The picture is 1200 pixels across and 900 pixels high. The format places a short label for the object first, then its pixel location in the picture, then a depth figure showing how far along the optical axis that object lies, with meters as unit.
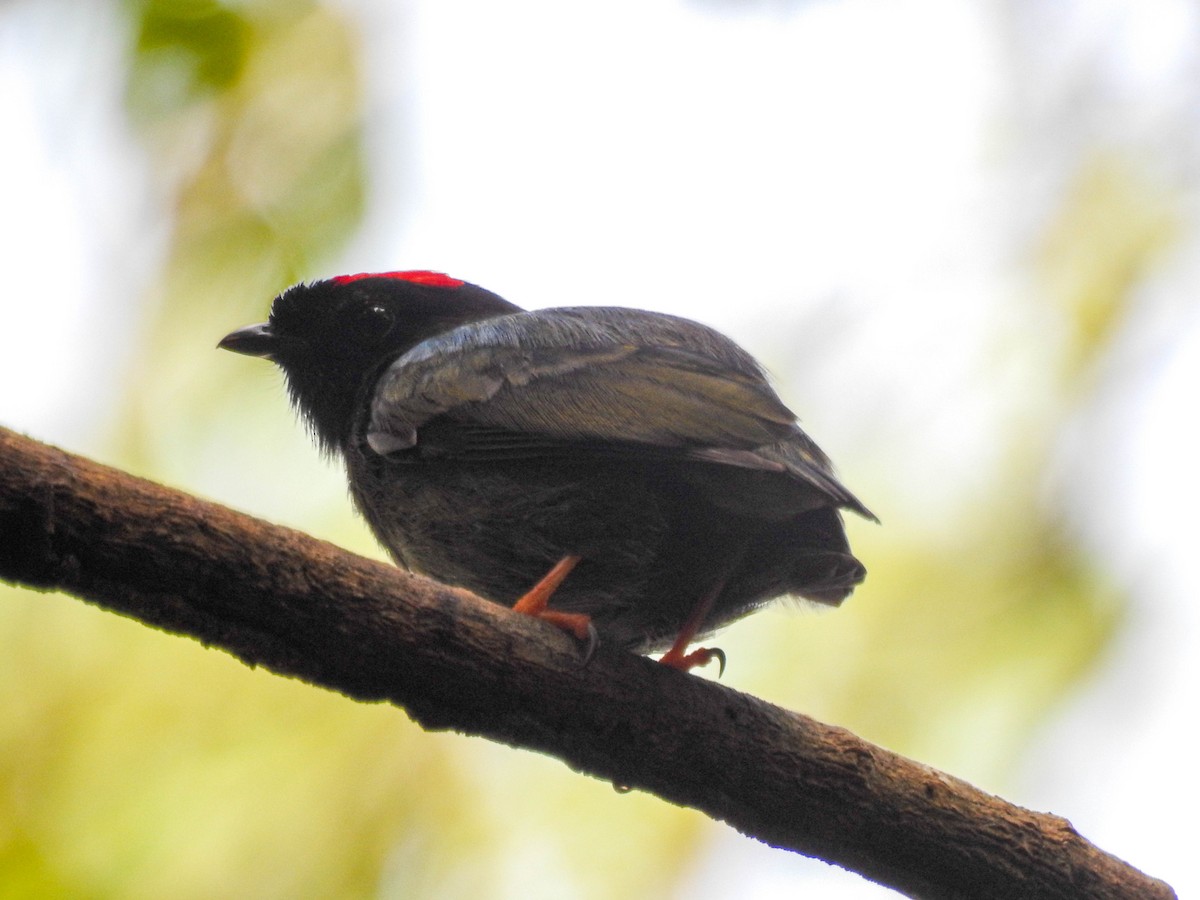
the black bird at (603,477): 6.63
